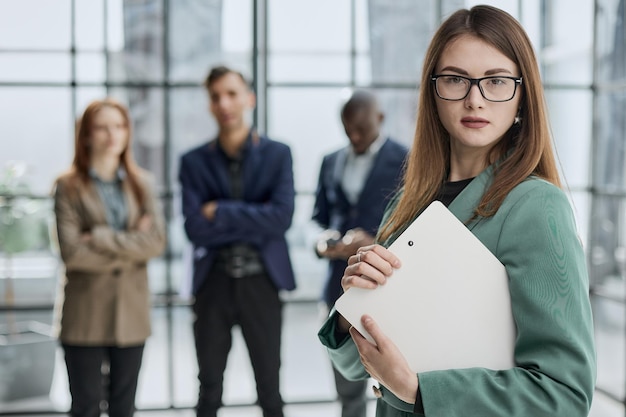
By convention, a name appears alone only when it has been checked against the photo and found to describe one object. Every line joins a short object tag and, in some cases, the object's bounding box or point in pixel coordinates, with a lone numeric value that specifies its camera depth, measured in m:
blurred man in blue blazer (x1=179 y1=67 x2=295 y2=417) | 3.32
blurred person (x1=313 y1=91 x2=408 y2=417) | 3.29
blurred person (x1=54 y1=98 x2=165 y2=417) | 3.29
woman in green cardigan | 1.08
